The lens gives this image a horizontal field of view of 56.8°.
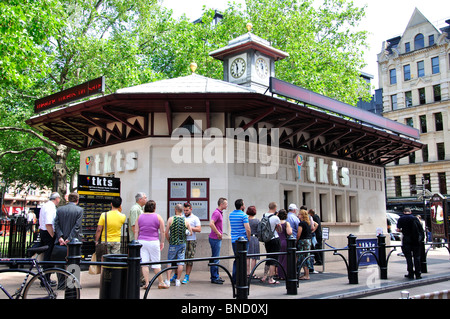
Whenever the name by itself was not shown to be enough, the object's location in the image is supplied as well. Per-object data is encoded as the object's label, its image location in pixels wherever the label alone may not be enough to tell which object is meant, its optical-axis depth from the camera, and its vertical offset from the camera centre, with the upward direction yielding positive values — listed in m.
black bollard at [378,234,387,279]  11.48 -1.06
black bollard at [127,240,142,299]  6.13 -0.70
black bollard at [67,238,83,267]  6.33 -0.47
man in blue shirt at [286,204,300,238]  11.57 +0.01
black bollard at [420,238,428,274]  12.79 -1.32
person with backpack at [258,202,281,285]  10.70 -0.34
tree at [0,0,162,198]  20.40 +9.02
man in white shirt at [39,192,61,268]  9.65 -0.08
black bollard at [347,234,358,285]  10.44 -1.20
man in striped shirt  10.32 -0.06
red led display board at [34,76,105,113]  13.05 +4.21
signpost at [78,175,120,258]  12.30 +0.70
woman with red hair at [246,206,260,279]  11.00 -0.30
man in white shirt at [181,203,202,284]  10.44 -0.38
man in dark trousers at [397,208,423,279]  11.62 -0.55
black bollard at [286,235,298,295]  8.89 -1.03
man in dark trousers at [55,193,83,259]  9.48 -0.02
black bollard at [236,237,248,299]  7.66 -0.88
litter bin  6.62 -0.97
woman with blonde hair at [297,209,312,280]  11.59 -0.47
